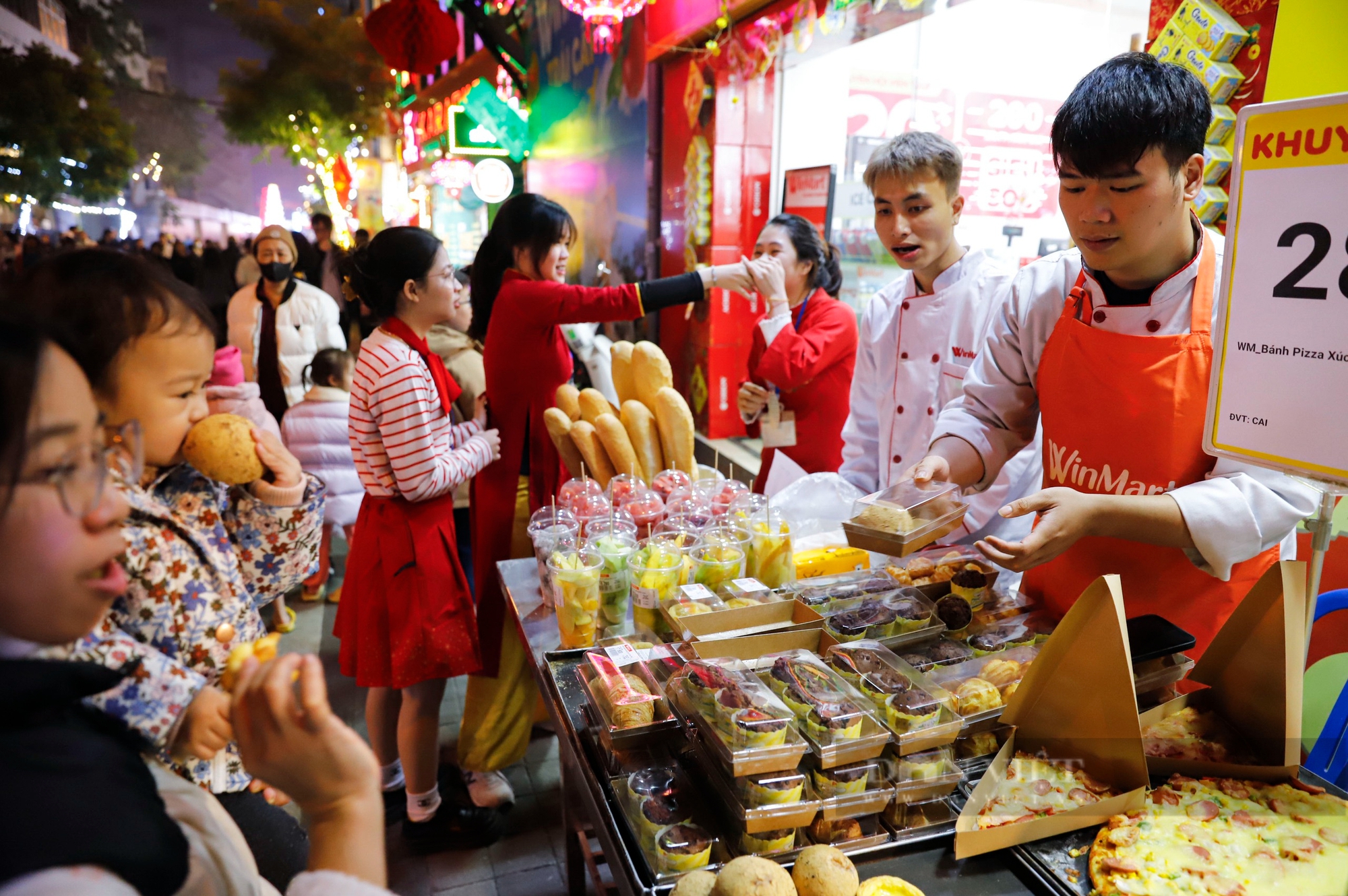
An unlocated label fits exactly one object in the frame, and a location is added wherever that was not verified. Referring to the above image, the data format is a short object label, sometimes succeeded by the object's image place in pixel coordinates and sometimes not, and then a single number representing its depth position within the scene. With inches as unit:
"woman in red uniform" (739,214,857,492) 122.3
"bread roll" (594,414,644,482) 97.3
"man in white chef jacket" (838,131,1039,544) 98.2
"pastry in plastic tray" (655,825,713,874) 43.4
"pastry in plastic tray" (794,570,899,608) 67.8
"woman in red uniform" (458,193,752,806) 114.3
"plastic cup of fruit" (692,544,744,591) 72.7
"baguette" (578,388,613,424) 105.0
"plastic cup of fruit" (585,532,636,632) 73.0
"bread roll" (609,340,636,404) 109.0
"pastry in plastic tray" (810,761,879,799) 46.0
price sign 42.6
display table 43.5
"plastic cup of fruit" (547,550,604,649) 68.7
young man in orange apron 57.4
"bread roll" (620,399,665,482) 99.7
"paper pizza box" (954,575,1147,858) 44.4
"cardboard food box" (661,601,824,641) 61.8
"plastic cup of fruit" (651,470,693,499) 94.2
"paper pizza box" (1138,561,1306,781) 47.0
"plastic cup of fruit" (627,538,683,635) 70.2
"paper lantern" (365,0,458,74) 243.6
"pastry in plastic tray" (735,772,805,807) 44.4
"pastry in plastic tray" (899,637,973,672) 58.4
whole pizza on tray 40.8
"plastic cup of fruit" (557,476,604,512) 89.4
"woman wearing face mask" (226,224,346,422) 194.4
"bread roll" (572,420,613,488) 100.7
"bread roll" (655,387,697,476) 99.4
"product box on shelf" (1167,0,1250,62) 91.8
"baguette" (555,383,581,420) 112.6
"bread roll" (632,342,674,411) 103.6
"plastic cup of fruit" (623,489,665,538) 85.0
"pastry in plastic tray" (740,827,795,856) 44.4
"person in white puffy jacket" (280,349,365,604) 167.0
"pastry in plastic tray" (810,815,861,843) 45.8
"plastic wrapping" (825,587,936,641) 61.2
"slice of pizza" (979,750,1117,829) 45.2
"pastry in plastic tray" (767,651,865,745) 46.9
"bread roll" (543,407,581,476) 105.3
